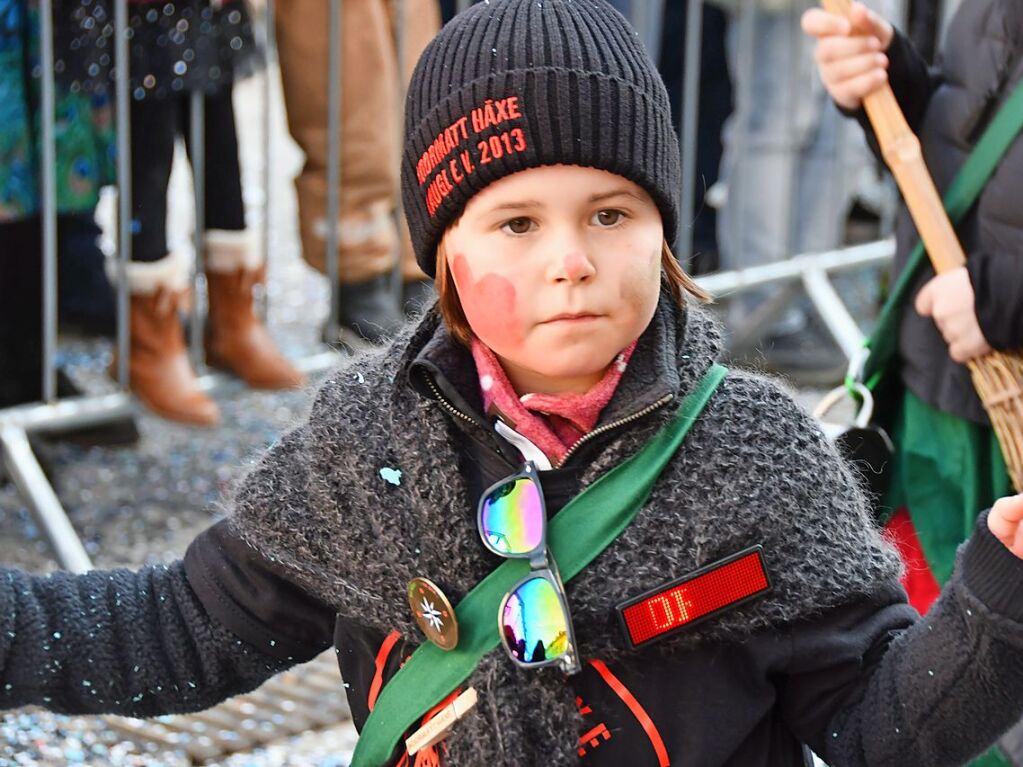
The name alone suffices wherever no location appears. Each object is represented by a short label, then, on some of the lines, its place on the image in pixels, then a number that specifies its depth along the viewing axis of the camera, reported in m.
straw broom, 2.69
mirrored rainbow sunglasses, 2.21
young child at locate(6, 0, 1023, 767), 2.22
